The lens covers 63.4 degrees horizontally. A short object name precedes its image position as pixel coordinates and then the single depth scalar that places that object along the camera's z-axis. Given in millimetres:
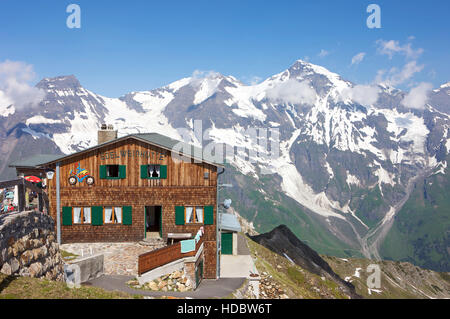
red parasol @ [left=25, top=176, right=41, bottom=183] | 31108
